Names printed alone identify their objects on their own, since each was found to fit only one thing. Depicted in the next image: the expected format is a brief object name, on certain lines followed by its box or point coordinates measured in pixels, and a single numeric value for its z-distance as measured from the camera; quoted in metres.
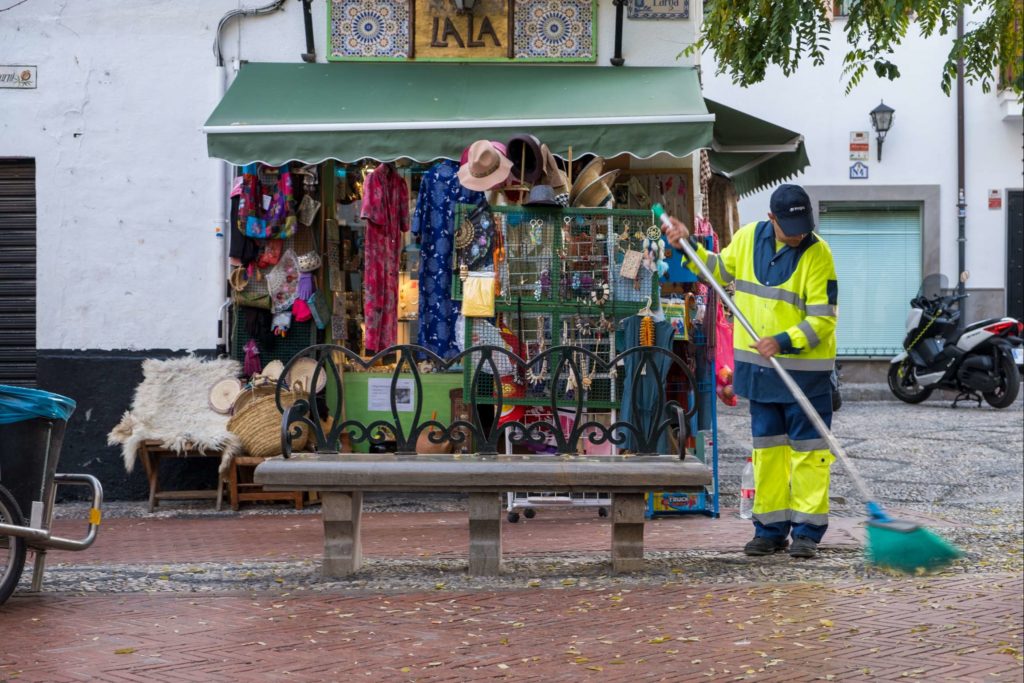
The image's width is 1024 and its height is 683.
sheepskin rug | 18.67
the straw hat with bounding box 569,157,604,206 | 18.28
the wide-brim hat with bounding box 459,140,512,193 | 17.19
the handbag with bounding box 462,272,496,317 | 17.66
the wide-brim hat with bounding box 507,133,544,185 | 17.42
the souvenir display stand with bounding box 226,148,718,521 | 17.75
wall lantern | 38.34
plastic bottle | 17.89
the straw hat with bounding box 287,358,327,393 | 19.25
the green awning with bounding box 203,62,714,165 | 17.73
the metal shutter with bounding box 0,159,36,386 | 20.09
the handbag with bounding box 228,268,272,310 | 19.37
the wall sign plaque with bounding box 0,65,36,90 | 19.86
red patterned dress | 19.86
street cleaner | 14.52
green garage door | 40.31
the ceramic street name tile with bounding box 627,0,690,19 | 19.89
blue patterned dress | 19.31
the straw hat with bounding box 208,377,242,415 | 19.06
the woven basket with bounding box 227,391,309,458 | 18.73
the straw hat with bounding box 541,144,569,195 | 17.77
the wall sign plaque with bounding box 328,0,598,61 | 19.94
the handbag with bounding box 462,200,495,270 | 17.81
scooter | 31.55
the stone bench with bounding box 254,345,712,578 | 13.41
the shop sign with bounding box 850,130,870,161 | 39.31
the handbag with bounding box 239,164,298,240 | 19.11
